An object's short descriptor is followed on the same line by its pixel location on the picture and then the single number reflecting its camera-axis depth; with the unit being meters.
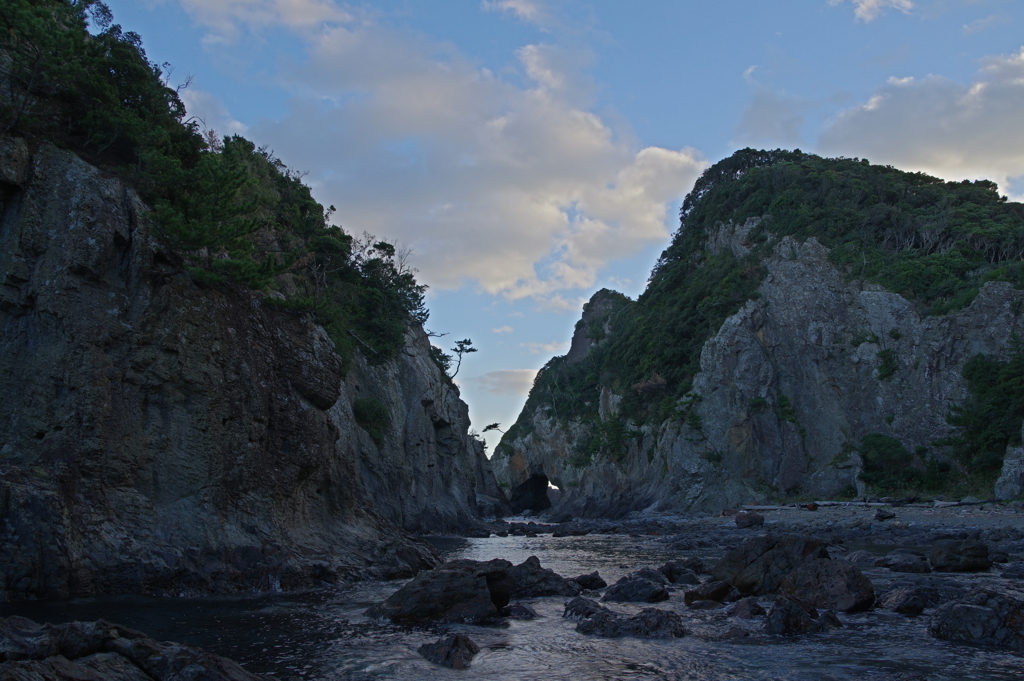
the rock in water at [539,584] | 15.20
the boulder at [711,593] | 13.94
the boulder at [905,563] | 17.19
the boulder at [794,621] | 10.73
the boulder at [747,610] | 12.18
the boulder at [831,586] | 12.27
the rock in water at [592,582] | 16.62
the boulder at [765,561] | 14.71
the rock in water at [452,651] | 9.09
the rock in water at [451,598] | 12.20
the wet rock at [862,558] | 19.22
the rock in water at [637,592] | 14.48
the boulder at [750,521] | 35.28
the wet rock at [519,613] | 12.73
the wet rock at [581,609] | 12.42
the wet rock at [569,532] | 39.33
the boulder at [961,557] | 16.75
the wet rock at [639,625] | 10.86
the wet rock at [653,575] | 16.26
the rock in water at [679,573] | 16.92
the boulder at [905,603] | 11.98
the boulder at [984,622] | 9.64
